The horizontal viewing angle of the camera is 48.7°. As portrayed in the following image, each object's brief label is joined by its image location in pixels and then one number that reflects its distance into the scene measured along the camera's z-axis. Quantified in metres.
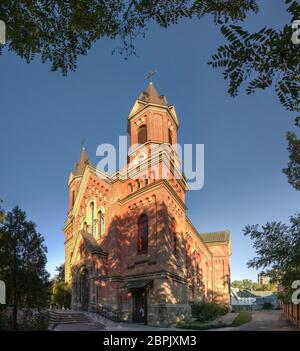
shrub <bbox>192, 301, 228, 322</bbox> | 25.08
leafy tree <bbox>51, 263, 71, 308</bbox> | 29.26
